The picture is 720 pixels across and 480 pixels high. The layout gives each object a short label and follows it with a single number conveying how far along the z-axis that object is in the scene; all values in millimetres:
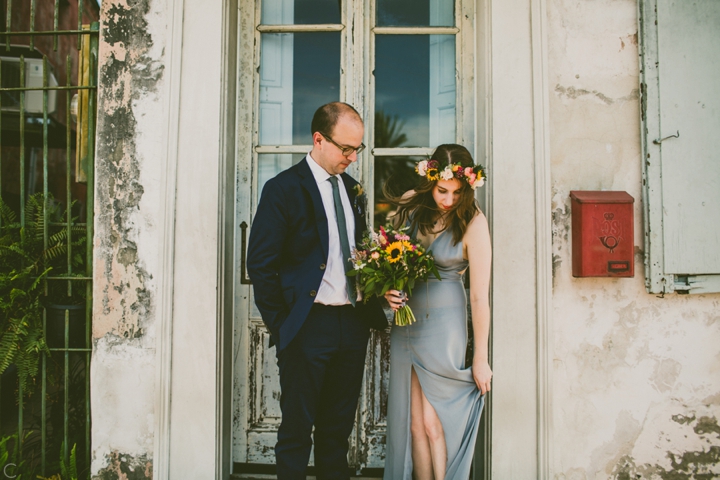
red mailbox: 2725
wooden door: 3258
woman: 2451
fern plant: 2936
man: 2352
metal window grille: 3082
